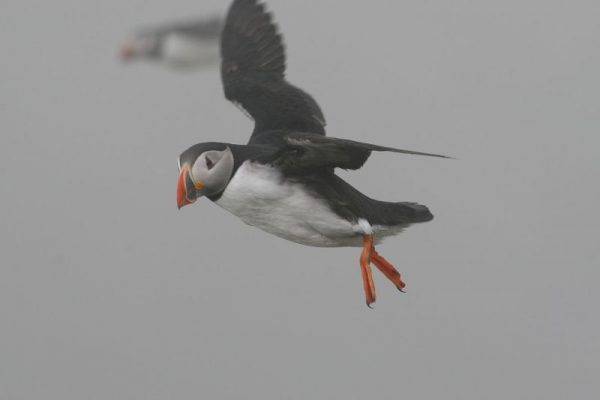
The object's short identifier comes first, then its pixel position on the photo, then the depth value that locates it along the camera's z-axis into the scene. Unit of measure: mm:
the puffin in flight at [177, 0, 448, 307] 9656
